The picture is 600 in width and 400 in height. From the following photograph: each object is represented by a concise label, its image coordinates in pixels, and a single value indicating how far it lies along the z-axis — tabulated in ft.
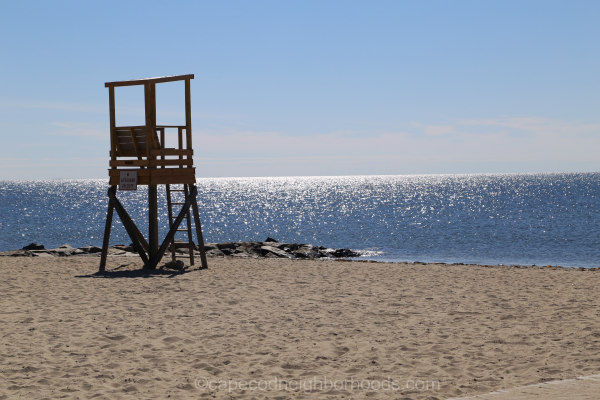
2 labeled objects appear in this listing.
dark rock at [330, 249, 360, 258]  105.51
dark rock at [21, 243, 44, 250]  88.76
